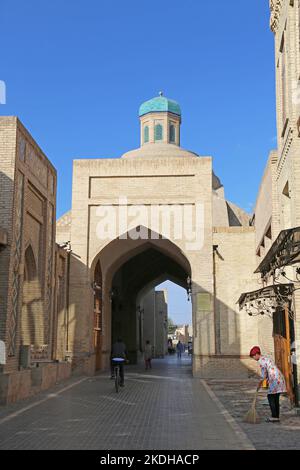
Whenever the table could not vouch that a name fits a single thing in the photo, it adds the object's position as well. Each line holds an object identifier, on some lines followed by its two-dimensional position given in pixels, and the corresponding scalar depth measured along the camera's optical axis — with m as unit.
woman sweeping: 7.67
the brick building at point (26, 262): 10.86
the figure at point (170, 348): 43.08
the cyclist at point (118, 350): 12.50
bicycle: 12.32
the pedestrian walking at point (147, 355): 20.80
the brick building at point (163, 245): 17.50
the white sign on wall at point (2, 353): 10.60
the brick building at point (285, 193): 9.01
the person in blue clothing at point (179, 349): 30.74
